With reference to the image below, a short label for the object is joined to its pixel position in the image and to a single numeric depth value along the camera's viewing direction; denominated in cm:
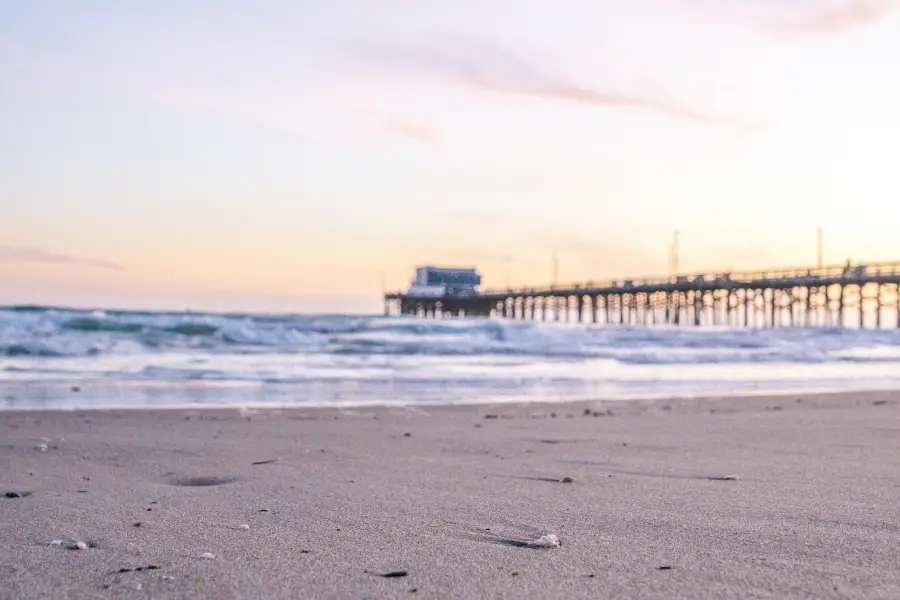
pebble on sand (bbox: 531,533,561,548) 277
